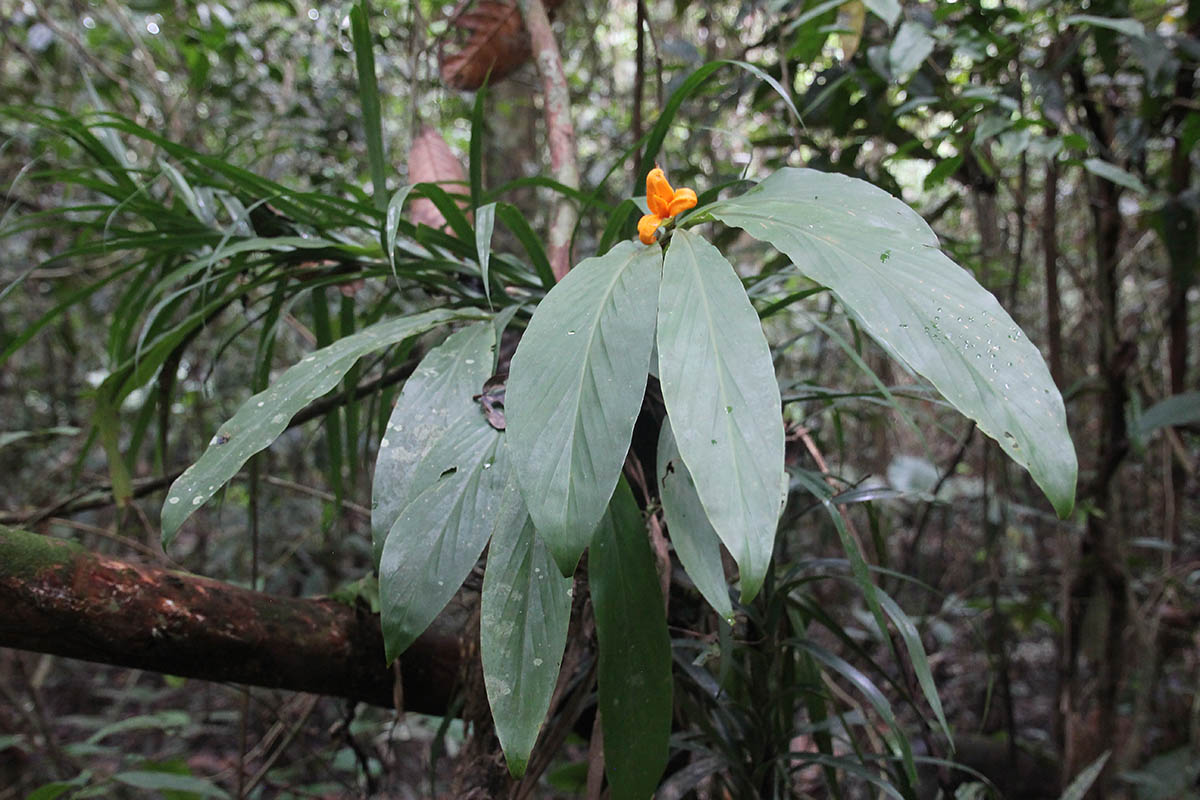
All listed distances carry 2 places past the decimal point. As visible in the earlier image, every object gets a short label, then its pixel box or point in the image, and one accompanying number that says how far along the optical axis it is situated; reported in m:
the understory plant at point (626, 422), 0.41
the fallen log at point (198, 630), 0.67
